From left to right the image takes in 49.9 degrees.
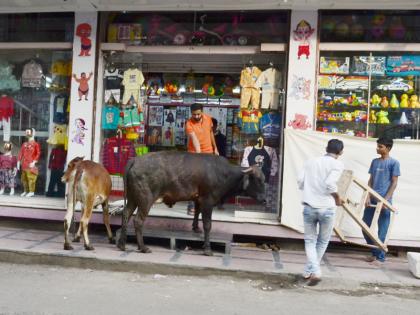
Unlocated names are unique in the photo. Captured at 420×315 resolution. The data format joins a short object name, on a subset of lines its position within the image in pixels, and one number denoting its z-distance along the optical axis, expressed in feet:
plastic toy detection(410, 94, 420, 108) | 24.57
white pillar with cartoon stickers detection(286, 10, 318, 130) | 24.07
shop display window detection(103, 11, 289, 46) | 25.93
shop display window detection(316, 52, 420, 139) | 24.63
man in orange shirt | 24.07
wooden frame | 20.54
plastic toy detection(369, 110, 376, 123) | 24.94
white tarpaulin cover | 22.70
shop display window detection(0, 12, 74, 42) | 27.20
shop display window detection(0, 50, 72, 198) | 27.61
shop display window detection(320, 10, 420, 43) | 24.66
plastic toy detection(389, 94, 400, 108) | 24.79
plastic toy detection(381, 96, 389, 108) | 24.86
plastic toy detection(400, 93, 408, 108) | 24.70
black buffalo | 21.49
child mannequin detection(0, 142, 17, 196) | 28.30
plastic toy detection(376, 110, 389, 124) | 24.85
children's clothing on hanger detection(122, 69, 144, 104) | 26.71
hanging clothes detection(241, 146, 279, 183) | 25.52
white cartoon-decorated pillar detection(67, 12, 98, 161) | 25.94
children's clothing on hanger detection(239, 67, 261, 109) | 25.43
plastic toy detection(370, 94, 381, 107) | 24.93
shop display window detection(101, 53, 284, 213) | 25.49
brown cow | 21.36
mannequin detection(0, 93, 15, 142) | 28.71
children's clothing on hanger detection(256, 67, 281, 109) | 25.39
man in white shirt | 17.83
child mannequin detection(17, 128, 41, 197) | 27.76
